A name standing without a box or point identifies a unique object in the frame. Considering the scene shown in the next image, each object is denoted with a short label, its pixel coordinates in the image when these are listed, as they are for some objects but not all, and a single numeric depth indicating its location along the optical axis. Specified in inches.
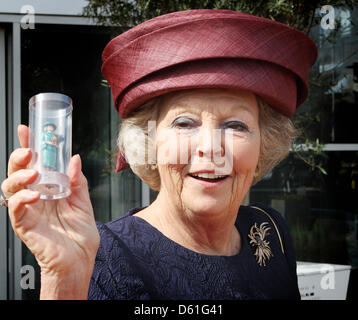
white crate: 87.4
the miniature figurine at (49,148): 33.1
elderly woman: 39.9
